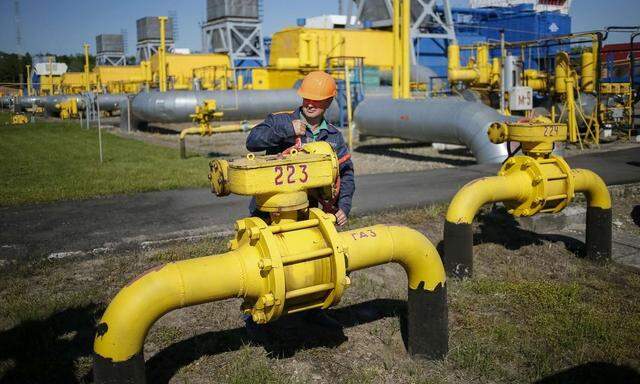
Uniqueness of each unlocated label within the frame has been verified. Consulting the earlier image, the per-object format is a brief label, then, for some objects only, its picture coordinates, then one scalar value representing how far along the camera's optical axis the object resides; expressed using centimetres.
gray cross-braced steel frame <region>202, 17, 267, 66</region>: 4503
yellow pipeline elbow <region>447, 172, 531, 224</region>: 465
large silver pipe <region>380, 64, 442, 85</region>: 2607
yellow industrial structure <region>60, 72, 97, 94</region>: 4392
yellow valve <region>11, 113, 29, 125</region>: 2737
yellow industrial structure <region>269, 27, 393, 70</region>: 2680
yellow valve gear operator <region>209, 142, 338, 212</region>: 276
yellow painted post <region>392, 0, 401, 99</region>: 1402
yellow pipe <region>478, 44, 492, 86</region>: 1739
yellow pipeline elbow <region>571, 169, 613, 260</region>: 513
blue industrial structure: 3200
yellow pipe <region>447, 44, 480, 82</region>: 1738
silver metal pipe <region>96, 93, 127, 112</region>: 3156
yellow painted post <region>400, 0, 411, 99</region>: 1380
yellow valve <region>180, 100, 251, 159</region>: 1360
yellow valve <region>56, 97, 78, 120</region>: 2904
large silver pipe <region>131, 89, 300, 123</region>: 1920
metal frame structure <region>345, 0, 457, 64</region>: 3109
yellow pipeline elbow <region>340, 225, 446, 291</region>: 305
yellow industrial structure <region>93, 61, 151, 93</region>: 3975
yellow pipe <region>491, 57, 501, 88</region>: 1734
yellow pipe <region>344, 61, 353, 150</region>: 1486
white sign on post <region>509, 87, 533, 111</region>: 1266
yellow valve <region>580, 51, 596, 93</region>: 1484
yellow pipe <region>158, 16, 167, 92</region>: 2468
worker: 339
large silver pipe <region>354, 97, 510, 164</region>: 1045
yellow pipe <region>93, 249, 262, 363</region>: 252
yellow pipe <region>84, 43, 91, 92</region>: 3356
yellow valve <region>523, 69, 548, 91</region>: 1591
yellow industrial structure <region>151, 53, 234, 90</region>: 3788
